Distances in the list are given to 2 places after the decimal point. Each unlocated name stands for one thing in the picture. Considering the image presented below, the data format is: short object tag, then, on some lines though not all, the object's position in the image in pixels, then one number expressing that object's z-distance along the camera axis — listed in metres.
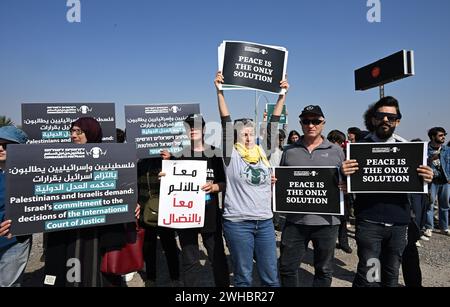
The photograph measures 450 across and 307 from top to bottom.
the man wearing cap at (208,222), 3.44
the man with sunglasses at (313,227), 3.04
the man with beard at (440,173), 6.31
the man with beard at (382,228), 2.89
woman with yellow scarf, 2.93
